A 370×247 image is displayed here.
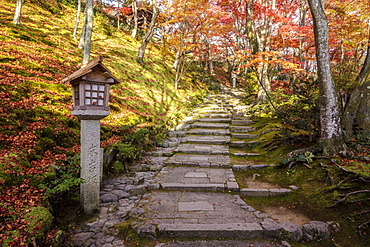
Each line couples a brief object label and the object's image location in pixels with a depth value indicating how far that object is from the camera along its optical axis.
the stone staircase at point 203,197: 3.56
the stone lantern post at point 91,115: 3.91
